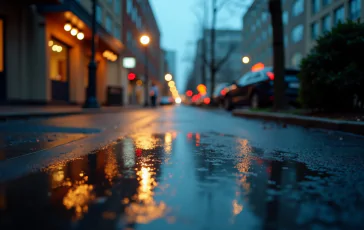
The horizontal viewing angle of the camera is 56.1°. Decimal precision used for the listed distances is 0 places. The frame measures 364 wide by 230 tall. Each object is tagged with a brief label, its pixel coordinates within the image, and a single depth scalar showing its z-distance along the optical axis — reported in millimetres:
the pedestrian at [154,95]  26944
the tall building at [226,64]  75488
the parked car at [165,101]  49781
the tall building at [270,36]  36281
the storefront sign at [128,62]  31277
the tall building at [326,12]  24130
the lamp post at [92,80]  15062
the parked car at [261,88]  12273
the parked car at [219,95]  22875
